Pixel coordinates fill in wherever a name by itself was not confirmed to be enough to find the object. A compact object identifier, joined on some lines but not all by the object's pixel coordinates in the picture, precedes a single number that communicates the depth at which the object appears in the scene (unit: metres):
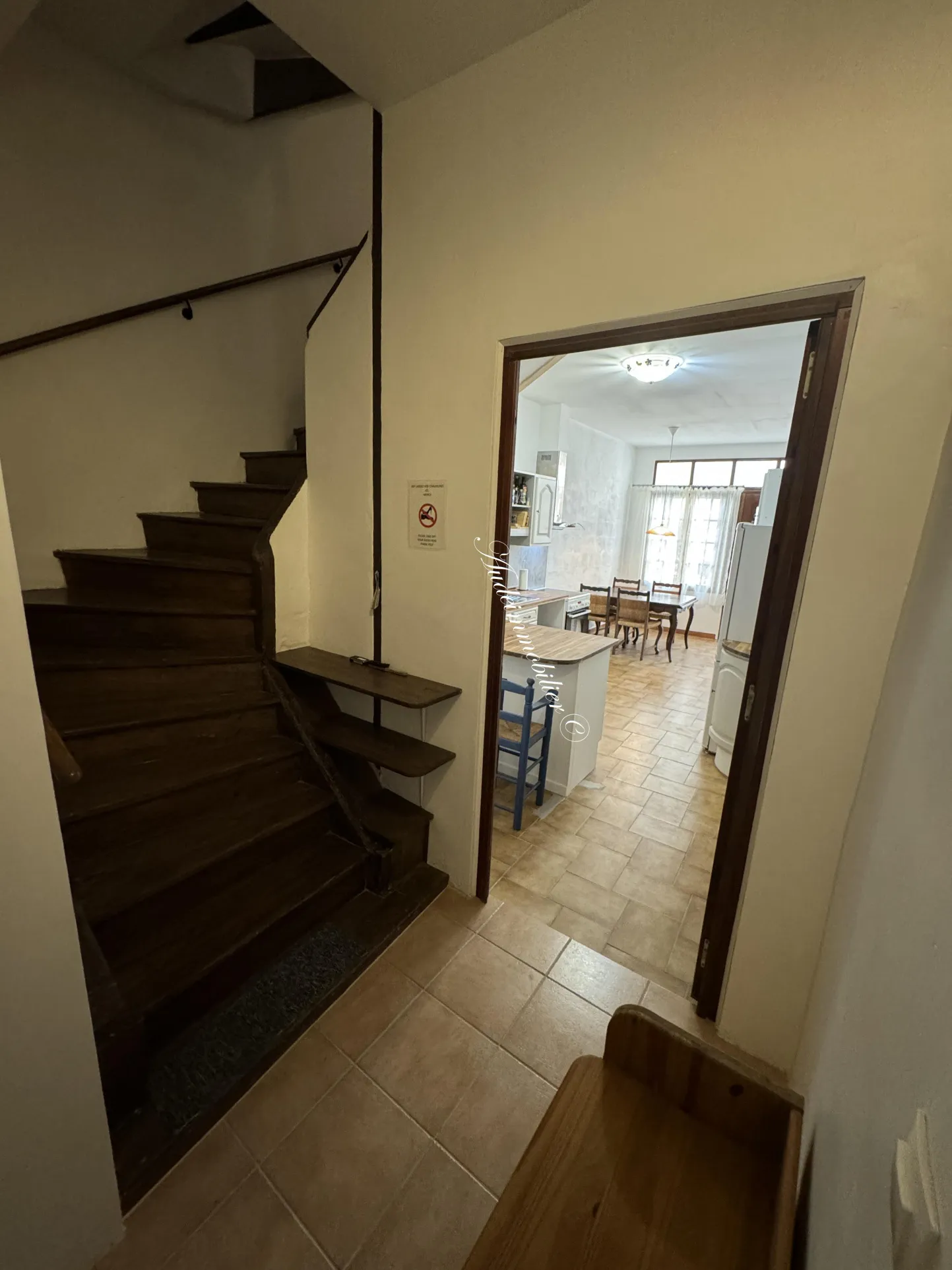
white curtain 7.33
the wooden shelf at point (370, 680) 1.84
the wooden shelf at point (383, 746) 1.91
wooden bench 0.79
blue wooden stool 2.54
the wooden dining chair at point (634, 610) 5.96
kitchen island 2.70
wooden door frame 1.18
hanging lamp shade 7.14
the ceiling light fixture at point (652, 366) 3.46
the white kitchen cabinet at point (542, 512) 5.38
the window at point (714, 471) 7.23
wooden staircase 1.40
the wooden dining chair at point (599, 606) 6.54
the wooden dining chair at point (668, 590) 6.96
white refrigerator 3.24
